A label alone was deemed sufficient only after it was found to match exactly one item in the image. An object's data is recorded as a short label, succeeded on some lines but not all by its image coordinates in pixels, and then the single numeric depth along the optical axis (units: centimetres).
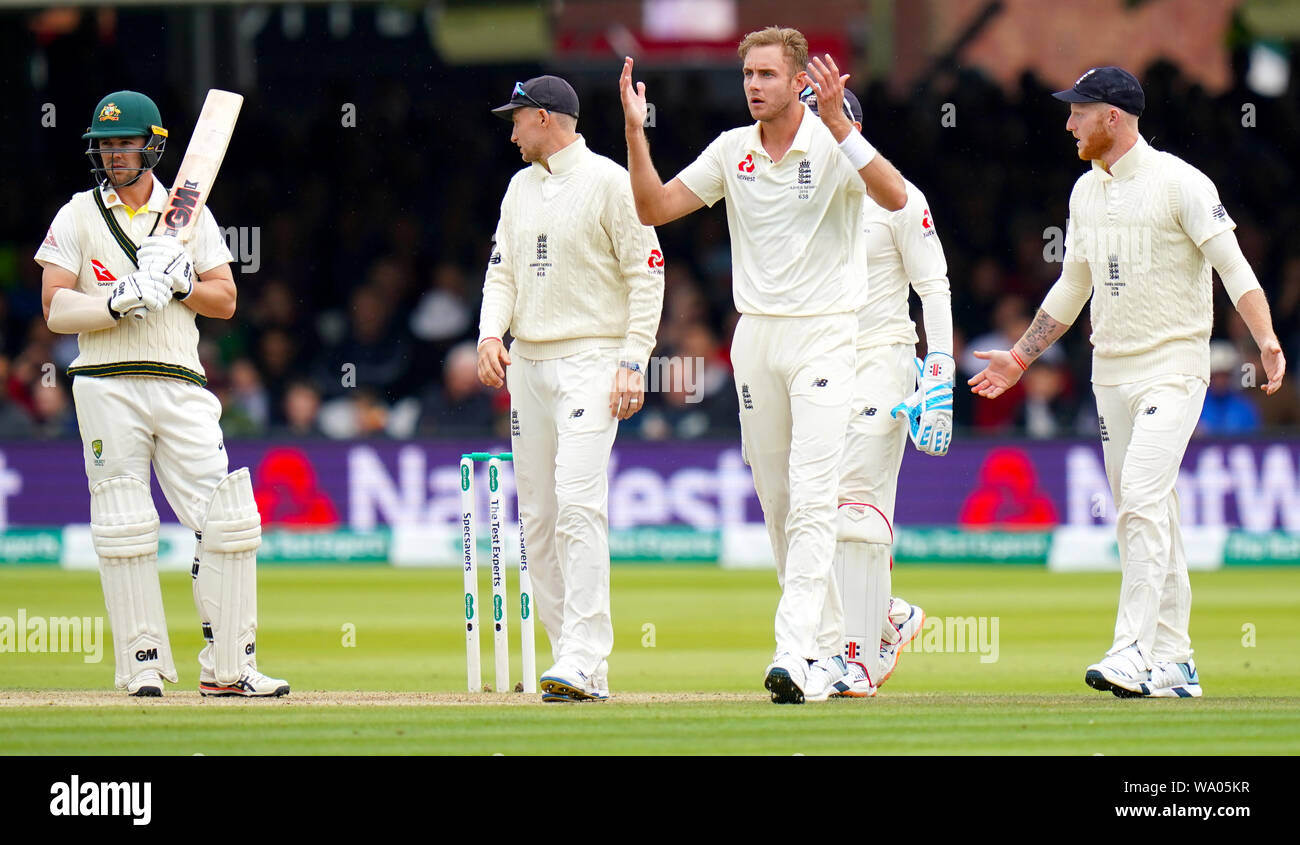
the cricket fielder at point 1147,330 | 722
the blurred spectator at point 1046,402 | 1509
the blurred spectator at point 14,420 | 1514
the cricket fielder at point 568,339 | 701
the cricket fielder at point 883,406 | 723
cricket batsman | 704
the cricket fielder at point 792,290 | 663
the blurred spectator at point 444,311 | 1661
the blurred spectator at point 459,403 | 1520
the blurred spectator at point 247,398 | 1586
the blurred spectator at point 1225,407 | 1467
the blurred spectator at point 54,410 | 1538
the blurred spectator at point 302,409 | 1569
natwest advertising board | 1412
